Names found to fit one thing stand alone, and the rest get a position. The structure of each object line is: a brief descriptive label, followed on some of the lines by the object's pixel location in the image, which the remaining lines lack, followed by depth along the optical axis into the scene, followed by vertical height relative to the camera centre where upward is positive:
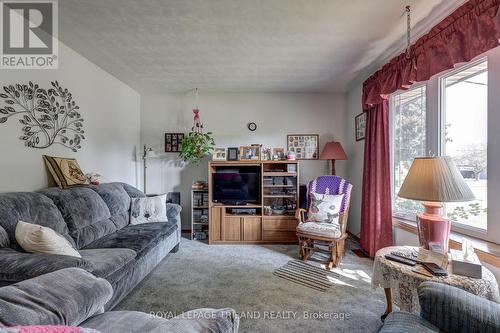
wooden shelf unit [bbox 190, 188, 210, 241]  3.94 -0.78
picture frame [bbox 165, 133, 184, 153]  4.34 +0.45
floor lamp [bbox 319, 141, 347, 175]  3.78 +0.24
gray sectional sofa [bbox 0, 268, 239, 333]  0.91 -0.62
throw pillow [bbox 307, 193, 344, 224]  3.19 -0.57
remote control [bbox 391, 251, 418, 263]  1.68 -0.64
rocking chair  2.88 -0.79
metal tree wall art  2.11 +0.53
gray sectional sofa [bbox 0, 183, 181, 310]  1.51 -0.61
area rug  2.47 -1.22
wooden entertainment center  3.73 -0.77
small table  1.35 -0.70
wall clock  4.31 +0.74
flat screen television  3.86 -0.32
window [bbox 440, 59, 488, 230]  1.85 +0.30
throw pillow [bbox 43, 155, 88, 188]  2.43 -0.04
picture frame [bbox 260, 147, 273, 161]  4.04 +0.22
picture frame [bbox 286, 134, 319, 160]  4.30 +0.41
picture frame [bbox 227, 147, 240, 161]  4.18 +0.24
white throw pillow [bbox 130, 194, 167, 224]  3.06 -0.57
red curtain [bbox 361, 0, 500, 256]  1.62 +0.86
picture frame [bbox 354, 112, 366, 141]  3.60 +0.65
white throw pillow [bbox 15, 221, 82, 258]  1.66 -0.52
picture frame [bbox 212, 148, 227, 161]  4.07 +0.20
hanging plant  3.94 +0.39
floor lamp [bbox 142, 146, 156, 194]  4.06 +0.22
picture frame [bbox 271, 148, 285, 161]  4.14 +0.25
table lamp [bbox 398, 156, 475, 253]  1.50 -0.16
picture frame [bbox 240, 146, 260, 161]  4.05 +0.24
